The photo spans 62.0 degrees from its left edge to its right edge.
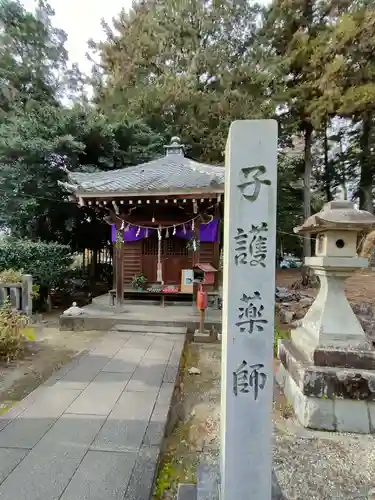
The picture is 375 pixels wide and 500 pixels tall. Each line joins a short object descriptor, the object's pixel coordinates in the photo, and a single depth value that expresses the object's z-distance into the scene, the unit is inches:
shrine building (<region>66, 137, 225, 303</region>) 298.0
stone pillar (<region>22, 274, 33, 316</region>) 282.7
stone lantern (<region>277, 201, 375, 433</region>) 134.7
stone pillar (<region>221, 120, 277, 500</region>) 71.4
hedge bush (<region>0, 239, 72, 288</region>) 343.3
